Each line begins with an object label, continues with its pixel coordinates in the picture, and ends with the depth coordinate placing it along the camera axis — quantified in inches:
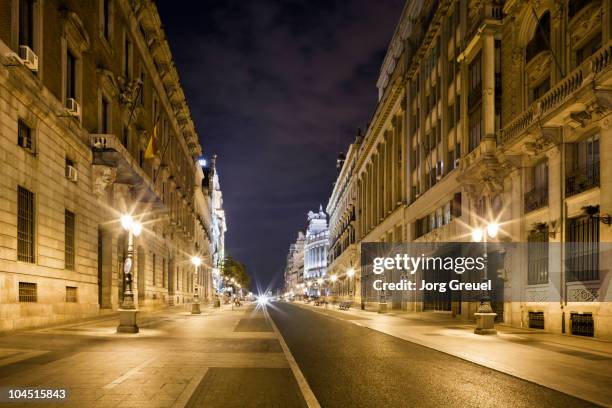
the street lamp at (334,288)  4502.5
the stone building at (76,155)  802.2
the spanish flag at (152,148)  1407.5
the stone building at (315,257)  6953.7
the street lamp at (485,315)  872.3
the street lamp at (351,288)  3430.1
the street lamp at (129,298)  783.1
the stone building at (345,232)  3476.9
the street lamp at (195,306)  1558.8
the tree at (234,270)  5424.7
